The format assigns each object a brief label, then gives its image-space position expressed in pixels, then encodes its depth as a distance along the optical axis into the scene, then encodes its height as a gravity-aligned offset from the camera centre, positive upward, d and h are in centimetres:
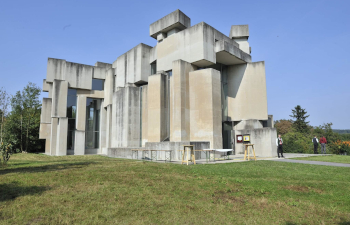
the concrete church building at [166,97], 2091 +438
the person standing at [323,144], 2158 -60
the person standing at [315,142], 2182 -37
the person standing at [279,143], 1780 -36
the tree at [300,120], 5478 +419
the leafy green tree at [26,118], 3710 +329
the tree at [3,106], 2247 +311
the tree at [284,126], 5741 +290
